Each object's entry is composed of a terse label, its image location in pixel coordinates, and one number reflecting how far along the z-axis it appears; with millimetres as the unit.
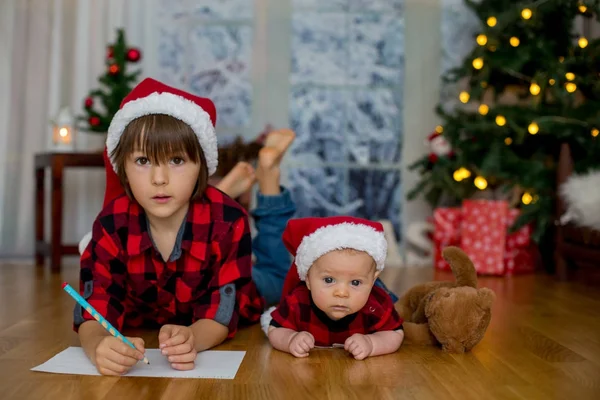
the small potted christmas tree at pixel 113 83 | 3158
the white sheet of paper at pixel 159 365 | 1272
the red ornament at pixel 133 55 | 3260
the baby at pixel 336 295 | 1425
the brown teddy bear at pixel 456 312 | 1470
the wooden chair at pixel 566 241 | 2830
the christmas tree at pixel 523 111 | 3062
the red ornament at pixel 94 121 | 3186
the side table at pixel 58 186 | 3059
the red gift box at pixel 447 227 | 3400
